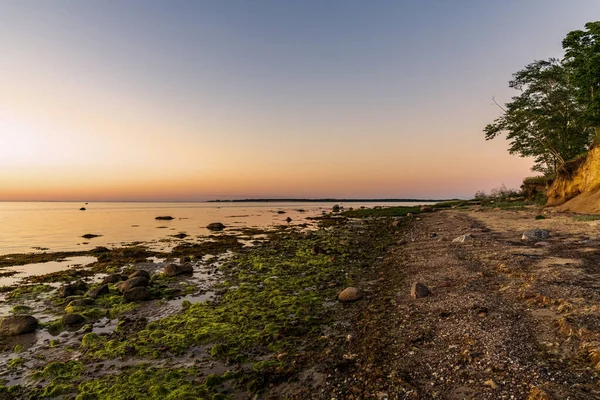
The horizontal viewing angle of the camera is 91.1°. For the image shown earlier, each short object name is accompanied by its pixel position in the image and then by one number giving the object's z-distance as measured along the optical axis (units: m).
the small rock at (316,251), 22.06
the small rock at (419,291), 10.48
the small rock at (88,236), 35.04
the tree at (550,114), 38.81
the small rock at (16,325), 9.73
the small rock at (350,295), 11.38
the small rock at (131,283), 13.98
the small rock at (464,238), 19.10
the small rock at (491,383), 5.14
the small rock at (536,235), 17.52
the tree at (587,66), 28.05
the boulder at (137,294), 13.10
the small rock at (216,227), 43.38
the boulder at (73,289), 13.91
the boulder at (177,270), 17.14
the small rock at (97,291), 13.56
